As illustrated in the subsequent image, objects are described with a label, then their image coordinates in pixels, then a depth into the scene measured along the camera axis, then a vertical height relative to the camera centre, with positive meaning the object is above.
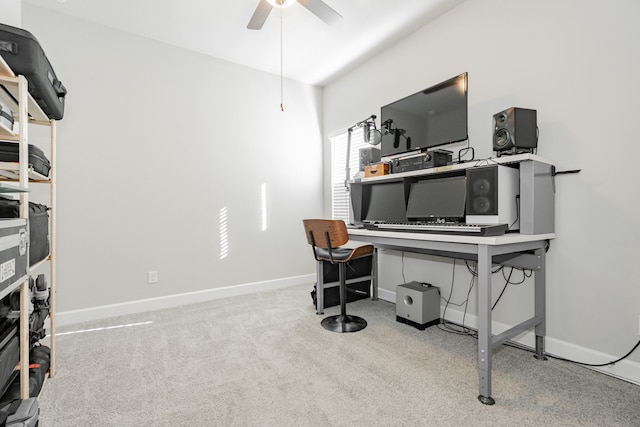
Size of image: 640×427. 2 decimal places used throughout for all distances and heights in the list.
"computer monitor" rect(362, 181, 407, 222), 2.74 +0.02
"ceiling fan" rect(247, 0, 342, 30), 2.14 +1.42
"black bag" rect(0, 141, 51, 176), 1.42 +0.27
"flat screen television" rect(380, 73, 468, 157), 2.17 +0.67
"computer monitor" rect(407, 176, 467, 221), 2.18 +0.03
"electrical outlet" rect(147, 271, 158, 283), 3.01 -0.69
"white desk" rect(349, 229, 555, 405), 1.56 -0.37
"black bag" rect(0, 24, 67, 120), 1.36 +0.70
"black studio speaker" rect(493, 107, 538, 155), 1.85 +0.44
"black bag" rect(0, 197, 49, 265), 1.39 -0.08
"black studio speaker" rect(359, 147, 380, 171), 3.10 +0.49
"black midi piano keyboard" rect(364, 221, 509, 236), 1.62 -0.15
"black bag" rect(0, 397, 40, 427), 1.00 -0.70
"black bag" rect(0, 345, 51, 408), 1.34 -0.86
